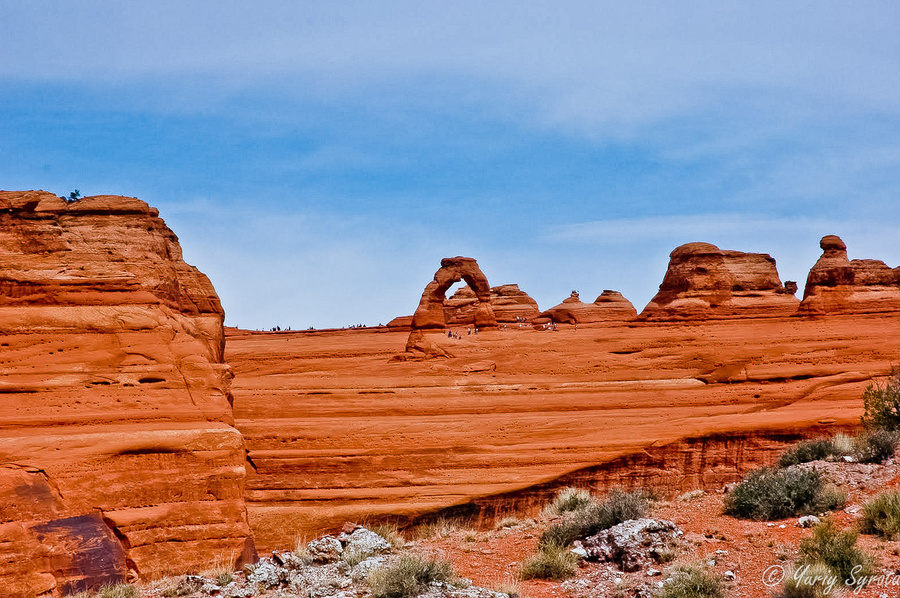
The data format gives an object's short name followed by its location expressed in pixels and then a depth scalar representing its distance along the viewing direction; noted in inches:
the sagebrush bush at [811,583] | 330.0
